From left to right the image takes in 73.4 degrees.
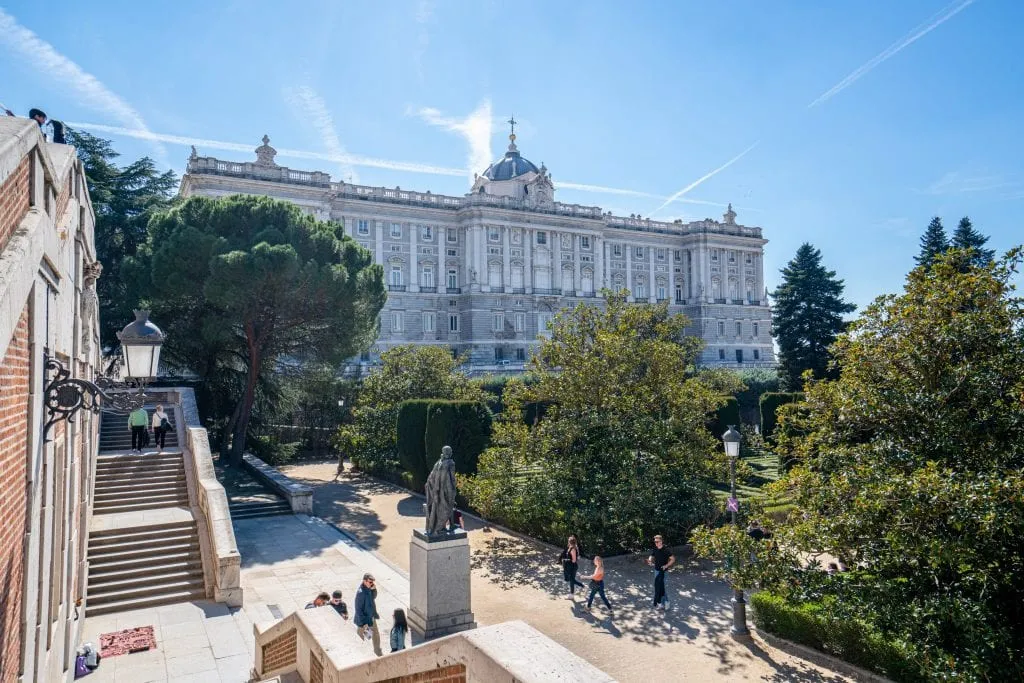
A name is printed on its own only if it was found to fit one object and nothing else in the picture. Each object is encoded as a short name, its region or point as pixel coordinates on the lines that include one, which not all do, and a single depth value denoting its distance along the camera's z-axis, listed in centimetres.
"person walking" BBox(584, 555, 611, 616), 1266
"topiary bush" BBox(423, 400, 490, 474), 2308
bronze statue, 1164
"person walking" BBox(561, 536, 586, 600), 1351
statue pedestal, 1155
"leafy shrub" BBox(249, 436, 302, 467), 2967
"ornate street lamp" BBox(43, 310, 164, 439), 570
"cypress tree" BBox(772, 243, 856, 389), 4559
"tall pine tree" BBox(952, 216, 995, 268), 3744
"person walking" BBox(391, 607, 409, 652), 1003
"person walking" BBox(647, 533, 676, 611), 1287
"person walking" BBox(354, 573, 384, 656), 1066
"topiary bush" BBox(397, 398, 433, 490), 2433
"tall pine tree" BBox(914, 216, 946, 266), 3856
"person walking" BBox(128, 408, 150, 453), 1781
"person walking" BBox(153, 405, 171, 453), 1856
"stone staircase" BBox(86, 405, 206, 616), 1323
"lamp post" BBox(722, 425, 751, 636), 1190
